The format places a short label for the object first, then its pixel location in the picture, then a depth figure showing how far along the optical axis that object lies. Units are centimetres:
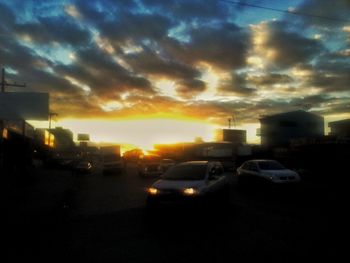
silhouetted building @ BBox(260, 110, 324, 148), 8963
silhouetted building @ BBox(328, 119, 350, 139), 8024
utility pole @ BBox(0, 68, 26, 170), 2654
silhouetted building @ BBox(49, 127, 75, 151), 13938
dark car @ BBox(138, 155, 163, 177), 3706
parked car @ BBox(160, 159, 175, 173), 3772
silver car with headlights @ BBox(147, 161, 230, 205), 1125
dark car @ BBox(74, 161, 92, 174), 4948
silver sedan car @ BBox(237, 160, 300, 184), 1803
